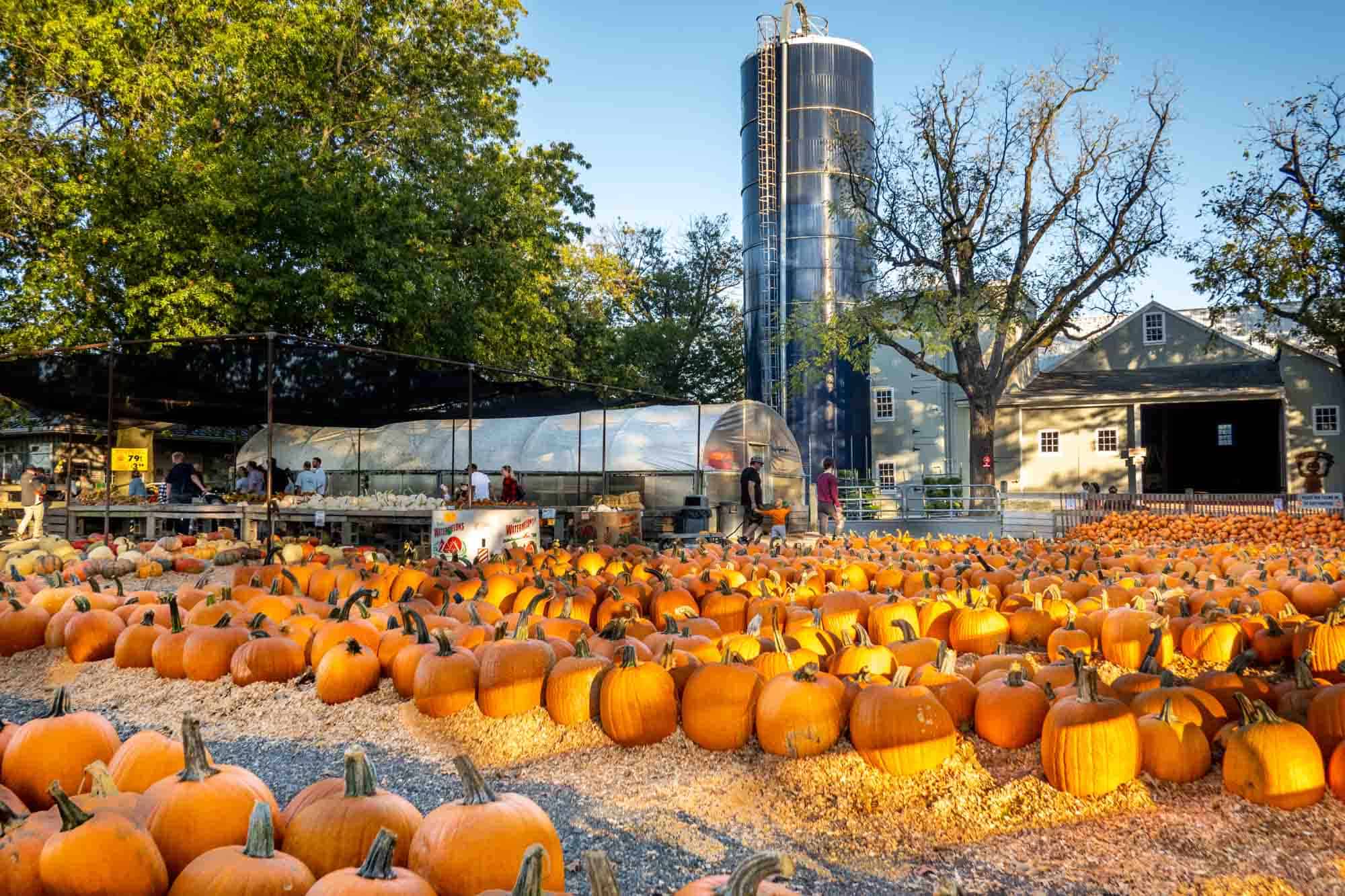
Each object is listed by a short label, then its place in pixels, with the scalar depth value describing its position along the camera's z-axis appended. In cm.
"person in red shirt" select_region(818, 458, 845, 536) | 1652
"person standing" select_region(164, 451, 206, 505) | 1520
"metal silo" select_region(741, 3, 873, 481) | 3145
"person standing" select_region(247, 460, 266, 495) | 1691
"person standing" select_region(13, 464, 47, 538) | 1387
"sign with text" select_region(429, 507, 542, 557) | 959
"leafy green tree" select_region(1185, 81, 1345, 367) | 2216
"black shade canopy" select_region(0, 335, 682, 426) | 1327
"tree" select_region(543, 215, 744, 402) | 3350
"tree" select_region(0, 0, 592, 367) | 1580
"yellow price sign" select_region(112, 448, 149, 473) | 1234
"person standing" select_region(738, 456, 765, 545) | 1620
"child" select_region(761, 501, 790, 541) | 1665
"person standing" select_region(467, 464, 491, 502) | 1544
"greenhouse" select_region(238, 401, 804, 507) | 1933
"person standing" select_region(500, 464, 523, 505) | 1620
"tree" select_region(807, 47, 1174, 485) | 2475
